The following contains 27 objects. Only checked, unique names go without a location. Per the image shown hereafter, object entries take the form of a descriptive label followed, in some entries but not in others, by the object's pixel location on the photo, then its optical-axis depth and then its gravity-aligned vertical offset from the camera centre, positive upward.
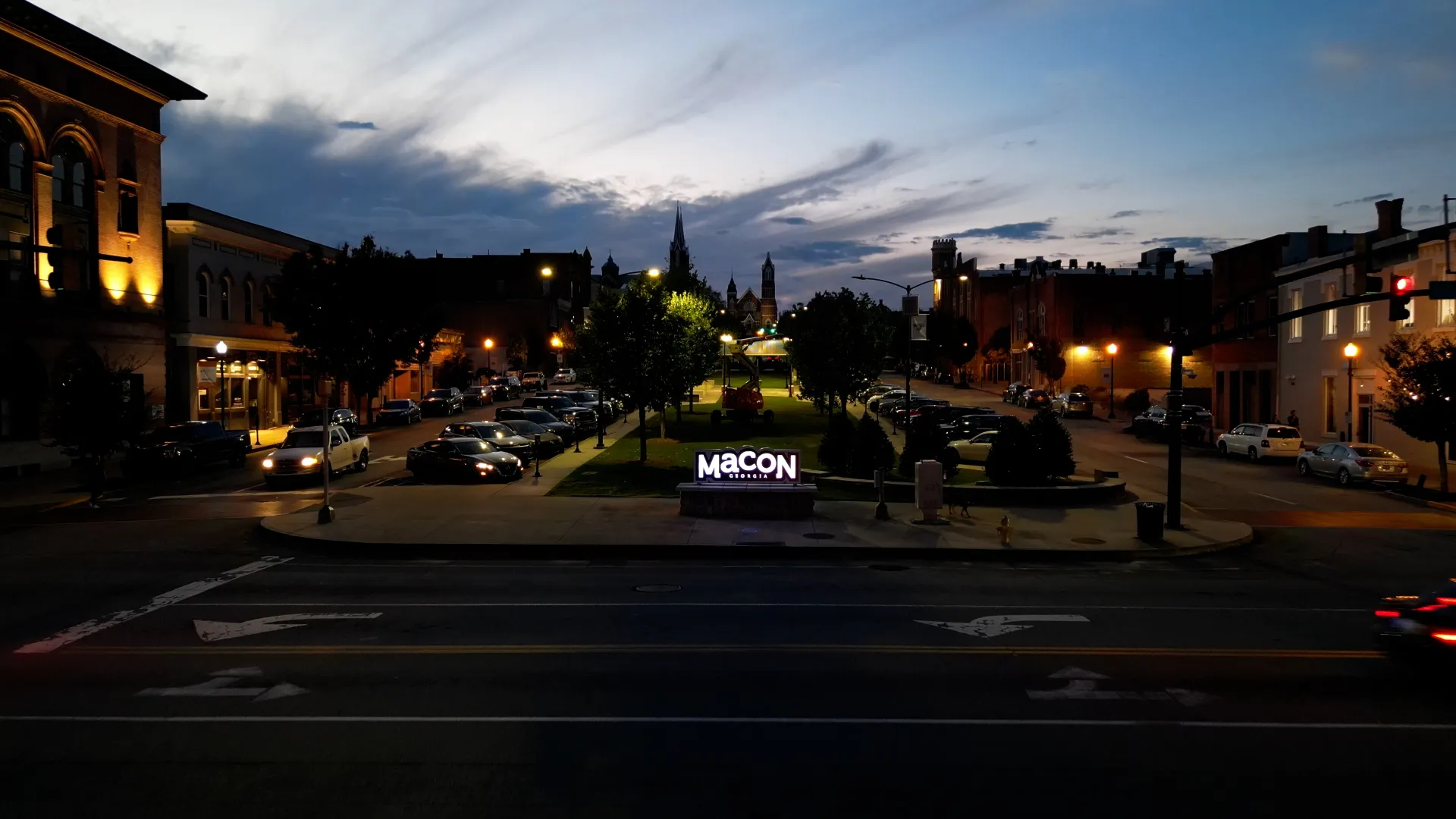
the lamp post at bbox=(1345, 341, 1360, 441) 37.75 +0.87
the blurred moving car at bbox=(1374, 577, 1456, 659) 9.99 -2.37
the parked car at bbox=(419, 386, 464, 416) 58.41 -0.61
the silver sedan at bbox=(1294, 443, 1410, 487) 30.45 -2.04
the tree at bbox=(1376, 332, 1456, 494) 27.53 +0.25
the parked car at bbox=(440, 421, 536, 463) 34.19 -1.49
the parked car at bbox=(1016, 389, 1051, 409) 65.25 -0.11
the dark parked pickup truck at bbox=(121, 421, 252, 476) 31.81 -2.02
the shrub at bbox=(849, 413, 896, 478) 28.50 -1.63
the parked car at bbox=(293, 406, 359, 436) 38.34 -1.19
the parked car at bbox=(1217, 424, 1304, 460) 37.84 -1.66
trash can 20.47 -2.61
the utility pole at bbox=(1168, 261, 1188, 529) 21.61 -0.70
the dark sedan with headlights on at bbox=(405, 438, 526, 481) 29.70 -2.12
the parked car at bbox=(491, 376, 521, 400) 67.88 +0.42
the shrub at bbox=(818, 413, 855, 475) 29.69 -1.54
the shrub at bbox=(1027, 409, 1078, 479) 27.06 -1.32
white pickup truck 29.78 -2.03
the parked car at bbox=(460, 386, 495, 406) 65.44 -0.20
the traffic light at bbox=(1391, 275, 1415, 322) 19.03 +2.06
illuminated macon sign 23.72 -1.78
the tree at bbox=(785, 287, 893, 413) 48.97 +2.46
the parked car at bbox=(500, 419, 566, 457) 36.81 -1.51
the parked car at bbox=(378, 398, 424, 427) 52.88 -1.11
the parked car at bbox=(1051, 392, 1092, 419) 61.28 -0.42
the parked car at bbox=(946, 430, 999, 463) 36.12 -1.93
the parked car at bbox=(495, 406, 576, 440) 40.50 -1.03
